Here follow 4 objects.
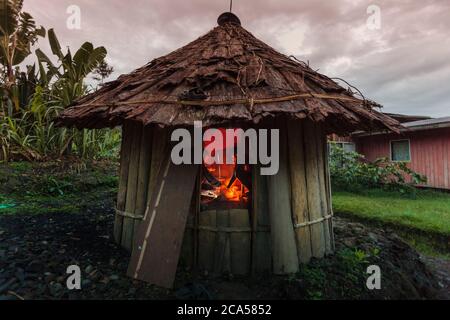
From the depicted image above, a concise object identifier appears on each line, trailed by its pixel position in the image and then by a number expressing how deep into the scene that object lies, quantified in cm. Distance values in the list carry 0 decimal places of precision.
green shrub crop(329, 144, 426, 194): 1118
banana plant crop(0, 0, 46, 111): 789
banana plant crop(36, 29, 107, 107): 841
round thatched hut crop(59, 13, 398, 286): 310
